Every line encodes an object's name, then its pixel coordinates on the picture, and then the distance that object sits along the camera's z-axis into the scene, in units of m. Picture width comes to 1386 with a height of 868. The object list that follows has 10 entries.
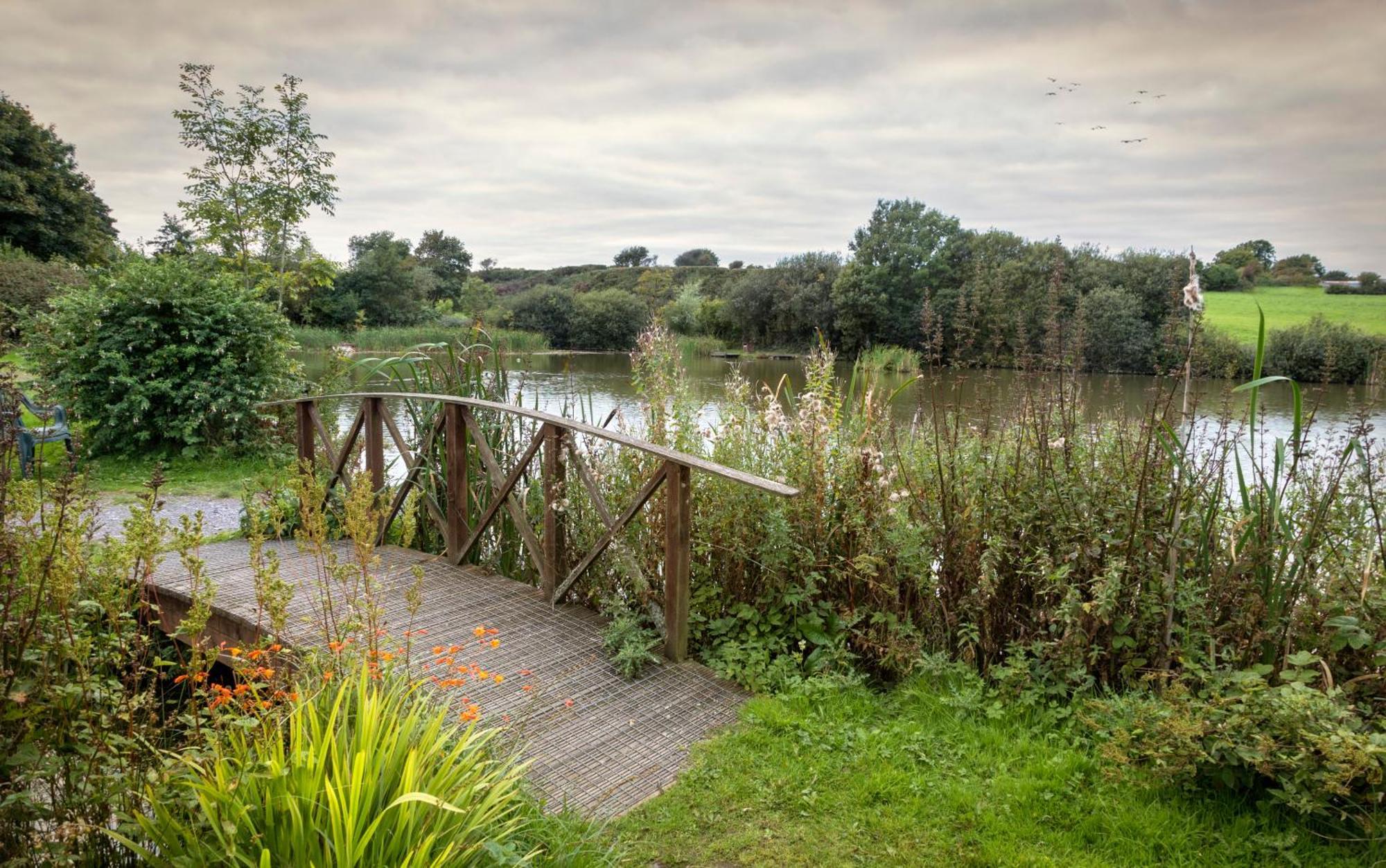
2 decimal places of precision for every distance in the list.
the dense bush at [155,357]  8.98
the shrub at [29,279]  16.33
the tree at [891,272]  31.83
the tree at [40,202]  25.00
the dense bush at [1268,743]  2.04
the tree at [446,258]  52.91
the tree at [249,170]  11.41
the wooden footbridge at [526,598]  2.87
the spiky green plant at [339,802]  1.59
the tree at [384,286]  39.06
